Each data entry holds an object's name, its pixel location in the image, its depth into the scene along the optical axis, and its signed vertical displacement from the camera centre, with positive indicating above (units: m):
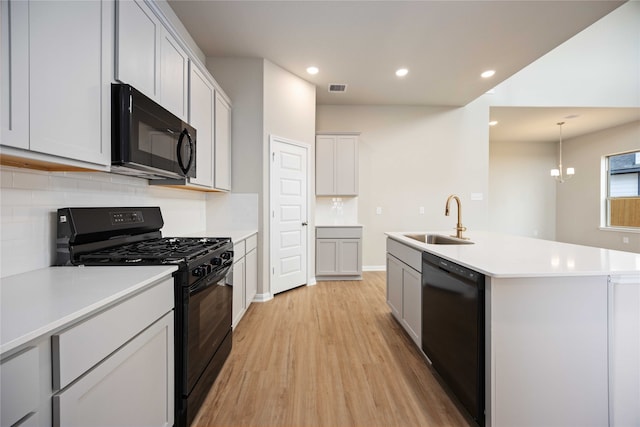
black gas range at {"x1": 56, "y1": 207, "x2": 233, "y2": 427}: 1.39 -0.30
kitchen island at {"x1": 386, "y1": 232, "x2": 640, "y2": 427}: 1.34 -0.67
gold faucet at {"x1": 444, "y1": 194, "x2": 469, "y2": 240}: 2.52 -0.15
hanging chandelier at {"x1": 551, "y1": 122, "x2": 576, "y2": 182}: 6.94 +0.95
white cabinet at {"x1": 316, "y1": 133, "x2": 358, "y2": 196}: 4.73 +0.82
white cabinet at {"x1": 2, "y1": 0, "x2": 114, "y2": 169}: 0.93 +0.51
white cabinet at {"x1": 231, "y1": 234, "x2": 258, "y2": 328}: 2.53 -0.65
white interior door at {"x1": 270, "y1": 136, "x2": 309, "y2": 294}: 3.66 -0.01
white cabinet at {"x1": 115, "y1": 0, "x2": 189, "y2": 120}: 1.47 +0.96
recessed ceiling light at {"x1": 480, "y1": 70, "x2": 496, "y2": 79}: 3.89 +1.97
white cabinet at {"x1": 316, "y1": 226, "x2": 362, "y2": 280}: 4.47 -0.62
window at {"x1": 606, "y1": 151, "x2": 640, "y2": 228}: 5.70 +0.51
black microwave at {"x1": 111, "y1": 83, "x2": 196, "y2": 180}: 1.42 +0.43
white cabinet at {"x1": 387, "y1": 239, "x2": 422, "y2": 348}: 2.21 -0.66
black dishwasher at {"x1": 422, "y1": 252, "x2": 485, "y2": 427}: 1.41 -0.67
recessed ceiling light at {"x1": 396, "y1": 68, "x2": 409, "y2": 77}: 3.86 +1.98
